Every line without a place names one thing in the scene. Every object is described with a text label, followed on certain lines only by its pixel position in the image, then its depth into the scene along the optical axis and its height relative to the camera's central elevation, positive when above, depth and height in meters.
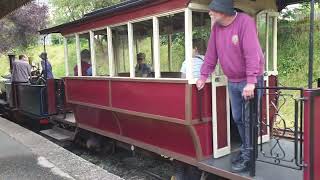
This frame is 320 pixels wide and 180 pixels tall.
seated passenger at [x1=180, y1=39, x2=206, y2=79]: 3.88 +0.17
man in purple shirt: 3.29 +0.12
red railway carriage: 3.71 -0.27
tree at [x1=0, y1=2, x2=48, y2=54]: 17.52 +2.79
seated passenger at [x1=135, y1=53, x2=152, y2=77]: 4.53 +0.07
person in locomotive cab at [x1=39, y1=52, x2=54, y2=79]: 8.10 +0.23
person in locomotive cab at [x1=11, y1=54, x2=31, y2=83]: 9.05 +0.12
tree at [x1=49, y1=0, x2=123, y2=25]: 16.37 +3.77
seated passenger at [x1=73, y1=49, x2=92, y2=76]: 5.95 +0.23
